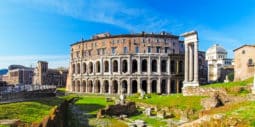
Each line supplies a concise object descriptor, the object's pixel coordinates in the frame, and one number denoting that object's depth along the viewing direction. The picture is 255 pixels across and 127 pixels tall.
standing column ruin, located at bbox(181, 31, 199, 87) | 29.80
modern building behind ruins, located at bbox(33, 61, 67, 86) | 76.93
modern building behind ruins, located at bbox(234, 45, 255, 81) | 27.98
